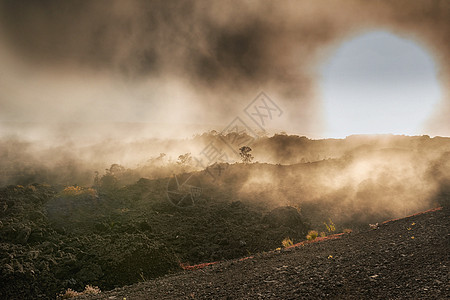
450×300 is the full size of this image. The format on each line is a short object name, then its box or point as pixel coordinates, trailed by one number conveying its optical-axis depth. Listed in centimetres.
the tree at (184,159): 4031
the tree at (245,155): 4053
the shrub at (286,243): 1628
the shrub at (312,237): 1625
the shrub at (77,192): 2142
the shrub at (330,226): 2053
